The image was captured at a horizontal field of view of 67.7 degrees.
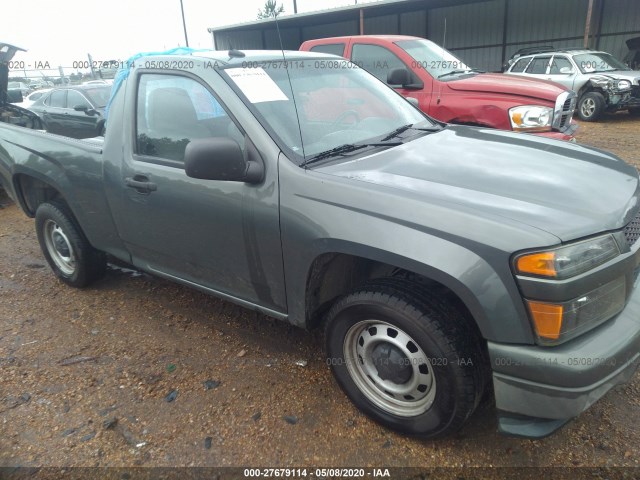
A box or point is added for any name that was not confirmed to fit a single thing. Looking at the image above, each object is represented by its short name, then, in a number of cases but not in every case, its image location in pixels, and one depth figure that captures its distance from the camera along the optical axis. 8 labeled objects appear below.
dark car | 8.99
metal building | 17.88
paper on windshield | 2.55
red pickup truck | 5.16
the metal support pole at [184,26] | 30.37
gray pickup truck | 1.82
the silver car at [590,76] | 11.25
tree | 48.63
